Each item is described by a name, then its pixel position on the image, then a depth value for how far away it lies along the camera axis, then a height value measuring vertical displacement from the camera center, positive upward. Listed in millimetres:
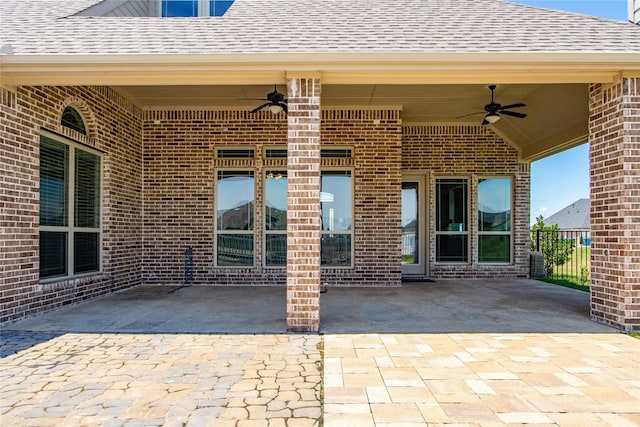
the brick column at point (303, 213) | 4266 +110
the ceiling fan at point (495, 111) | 6410 +1933
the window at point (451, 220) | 8602 +76
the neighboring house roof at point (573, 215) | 30000 +739
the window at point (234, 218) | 7594 +91
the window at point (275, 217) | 7598 +115
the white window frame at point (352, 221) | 7539 +40
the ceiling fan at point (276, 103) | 5812 +1904
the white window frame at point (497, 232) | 8570 -168
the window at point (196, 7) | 7754 +4400
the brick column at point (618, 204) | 4328 +240
